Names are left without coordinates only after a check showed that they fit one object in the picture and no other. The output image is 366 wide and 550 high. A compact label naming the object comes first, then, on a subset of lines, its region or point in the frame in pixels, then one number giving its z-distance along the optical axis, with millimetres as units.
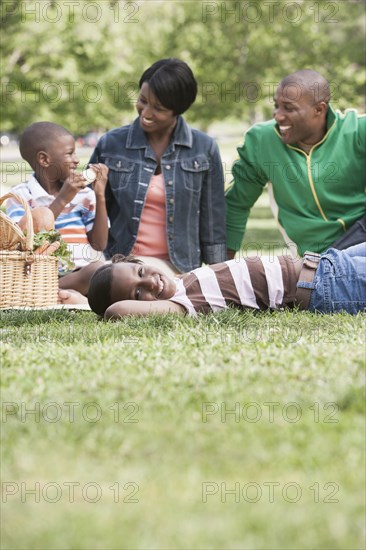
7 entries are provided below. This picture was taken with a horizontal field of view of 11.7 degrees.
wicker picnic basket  12196
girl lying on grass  10784
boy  13777
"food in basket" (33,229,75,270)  12518
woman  14222
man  13854
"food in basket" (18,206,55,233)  12979
